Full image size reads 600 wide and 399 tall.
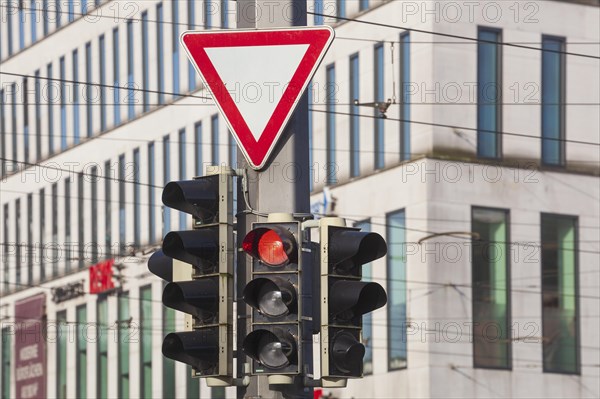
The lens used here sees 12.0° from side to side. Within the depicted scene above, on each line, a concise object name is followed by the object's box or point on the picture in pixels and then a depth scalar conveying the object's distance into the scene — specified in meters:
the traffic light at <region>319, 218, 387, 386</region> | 15.77
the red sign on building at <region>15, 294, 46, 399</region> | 105.37
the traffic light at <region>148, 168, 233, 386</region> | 15.82
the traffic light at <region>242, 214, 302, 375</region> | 15.56
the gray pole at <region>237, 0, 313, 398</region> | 16.55
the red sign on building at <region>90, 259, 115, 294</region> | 96.61
